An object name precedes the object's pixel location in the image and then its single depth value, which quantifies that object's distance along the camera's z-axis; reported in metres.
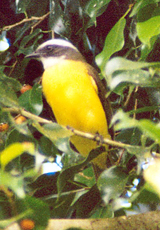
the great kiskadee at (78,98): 5.93
